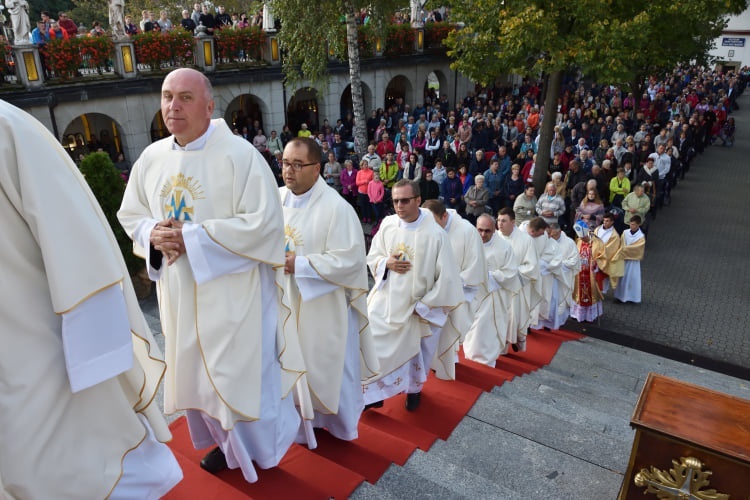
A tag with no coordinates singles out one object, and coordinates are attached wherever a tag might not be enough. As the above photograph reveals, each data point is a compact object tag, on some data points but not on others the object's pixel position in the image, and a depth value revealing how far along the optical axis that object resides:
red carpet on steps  3.00
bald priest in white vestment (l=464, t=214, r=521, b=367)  6.52
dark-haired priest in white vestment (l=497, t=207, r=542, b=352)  6.93
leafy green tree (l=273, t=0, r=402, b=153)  14.29
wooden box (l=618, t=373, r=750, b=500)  2.69
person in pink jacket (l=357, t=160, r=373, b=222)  13.17
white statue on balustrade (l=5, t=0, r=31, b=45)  12.38
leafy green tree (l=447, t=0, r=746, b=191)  10.69
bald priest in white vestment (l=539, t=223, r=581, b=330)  8.28
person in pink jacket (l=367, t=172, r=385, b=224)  12.84
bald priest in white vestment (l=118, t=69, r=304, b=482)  2.80
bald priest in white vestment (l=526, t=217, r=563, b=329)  7.92
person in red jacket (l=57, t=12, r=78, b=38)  14.94
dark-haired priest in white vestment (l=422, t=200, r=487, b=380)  5.21
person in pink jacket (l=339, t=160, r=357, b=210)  13.73
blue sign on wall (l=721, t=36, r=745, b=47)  47.03
